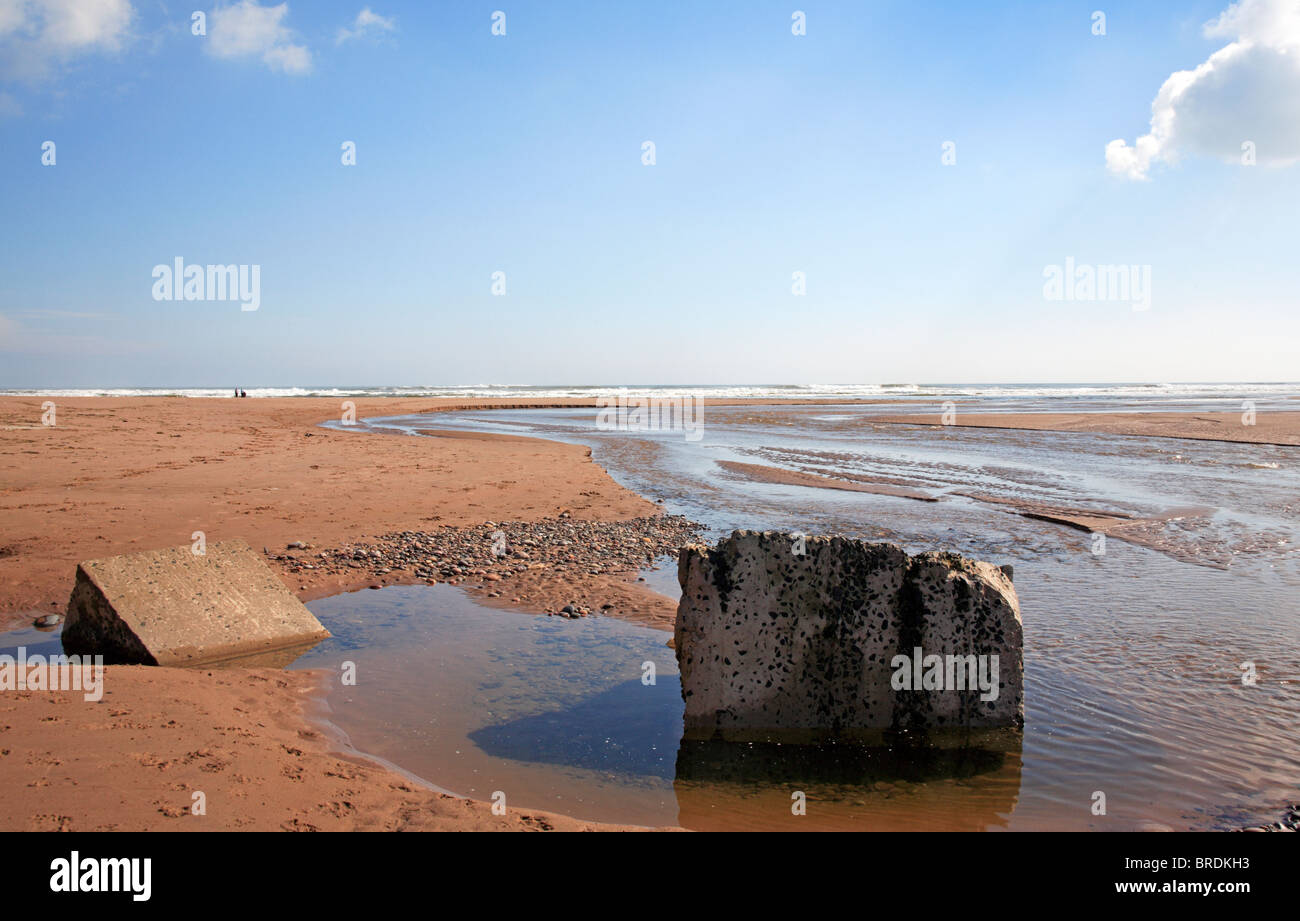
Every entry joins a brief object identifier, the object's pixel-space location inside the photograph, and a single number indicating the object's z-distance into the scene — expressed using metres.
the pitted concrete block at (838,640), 5.04
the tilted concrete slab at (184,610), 5.90
